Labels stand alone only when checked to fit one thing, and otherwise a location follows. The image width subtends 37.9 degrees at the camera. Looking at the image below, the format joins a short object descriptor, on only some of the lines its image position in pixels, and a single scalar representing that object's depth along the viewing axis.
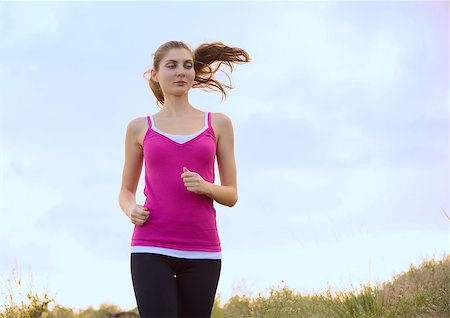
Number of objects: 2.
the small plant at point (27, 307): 8.28
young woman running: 3.83
